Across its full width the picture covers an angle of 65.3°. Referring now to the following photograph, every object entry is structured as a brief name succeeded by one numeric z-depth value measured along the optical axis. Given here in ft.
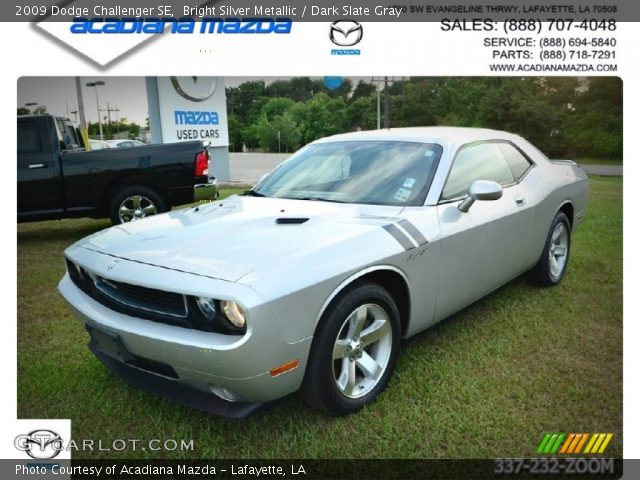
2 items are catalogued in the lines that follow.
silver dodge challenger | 6.85
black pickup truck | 18.07
